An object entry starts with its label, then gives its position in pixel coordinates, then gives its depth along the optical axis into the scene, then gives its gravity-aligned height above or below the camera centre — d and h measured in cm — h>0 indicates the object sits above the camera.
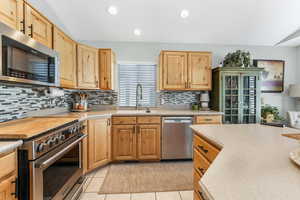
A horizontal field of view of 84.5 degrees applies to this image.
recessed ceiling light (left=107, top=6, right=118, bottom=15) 264 +143
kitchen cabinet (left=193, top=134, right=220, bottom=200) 132 -51
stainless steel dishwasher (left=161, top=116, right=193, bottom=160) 296 -71
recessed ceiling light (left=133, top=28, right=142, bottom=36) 318 +130
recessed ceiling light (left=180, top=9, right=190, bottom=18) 266 +139
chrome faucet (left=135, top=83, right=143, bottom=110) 365 +10
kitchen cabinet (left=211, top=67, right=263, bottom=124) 324 +10
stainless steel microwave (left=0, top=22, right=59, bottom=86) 129 +36
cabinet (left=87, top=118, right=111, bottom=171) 248 -71
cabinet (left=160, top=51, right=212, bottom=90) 329 +58
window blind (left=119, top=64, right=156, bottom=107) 367 +37
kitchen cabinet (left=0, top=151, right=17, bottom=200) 99 -49
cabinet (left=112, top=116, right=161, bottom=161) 290 -70
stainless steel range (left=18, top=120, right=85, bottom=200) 117 -57
